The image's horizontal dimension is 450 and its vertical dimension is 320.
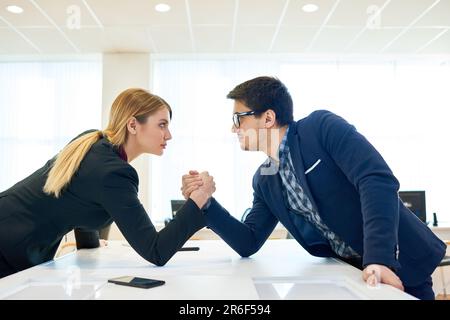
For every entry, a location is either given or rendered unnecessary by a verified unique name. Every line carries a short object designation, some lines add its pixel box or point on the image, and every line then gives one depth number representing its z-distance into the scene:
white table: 0.88
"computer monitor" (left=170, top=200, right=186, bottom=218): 4.58
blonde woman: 1.32
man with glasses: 1.12
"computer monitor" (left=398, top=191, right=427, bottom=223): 4.39
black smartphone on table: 0.95
